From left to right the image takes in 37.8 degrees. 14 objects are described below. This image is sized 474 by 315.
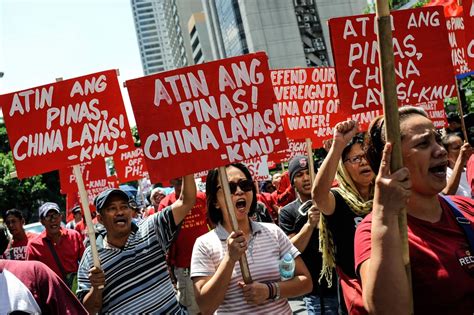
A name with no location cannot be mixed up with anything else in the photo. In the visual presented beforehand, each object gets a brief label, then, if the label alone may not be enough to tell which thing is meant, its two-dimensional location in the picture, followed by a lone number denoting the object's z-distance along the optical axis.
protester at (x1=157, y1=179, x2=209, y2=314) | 7.33
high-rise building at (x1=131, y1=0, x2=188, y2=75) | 131.38
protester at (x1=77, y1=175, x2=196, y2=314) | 4.29
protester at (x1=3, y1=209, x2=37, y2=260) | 8.45
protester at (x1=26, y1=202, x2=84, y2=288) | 7.74
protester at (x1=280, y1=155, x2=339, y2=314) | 4.94
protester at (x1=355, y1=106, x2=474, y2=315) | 2.29
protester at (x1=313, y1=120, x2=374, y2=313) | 3.75
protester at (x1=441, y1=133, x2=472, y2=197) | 5.40
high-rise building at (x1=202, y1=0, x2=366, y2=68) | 76.81
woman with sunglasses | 3.74
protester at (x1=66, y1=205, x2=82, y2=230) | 12.97
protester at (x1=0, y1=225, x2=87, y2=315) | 2.71
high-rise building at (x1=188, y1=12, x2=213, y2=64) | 108.81
